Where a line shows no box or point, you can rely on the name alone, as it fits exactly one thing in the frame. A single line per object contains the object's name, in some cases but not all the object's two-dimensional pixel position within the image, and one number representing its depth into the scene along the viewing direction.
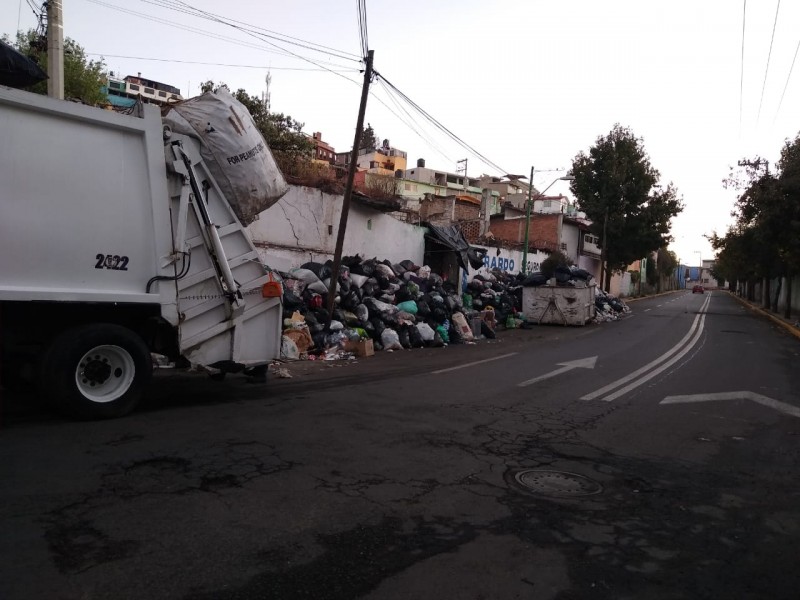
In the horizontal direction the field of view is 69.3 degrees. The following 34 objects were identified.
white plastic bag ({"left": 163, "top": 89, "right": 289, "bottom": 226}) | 6.53
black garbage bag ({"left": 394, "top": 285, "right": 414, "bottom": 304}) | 15.52
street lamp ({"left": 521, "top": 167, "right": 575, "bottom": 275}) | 29.58
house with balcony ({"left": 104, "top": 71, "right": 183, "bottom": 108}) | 60.85
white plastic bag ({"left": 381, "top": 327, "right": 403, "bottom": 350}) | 13.62
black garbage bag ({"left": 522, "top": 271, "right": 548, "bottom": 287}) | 22.33
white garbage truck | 5.25
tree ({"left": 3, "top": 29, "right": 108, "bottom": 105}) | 24.41
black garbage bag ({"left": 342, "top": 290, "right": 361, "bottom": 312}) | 13.98
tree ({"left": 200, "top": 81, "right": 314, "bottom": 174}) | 26.34
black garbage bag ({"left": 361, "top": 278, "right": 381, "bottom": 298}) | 14.82
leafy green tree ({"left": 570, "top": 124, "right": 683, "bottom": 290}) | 39.84
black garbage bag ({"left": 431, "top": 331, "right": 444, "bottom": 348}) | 14.74
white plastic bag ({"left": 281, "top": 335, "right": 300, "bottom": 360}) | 11.15
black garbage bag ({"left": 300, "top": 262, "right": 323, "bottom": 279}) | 14.64
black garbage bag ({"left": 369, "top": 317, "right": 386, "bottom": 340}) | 13.80
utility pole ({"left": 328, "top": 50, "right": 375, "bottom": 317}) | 13.05
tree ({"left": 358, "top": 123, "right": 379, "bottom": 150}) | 82.31
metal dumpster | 21.66
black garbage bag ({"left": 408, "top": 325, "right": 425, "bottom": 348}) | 14.33
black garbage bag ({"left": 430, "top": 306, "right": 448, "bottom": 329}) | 15.62
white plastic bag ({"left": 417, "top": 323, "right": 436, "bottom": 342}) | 14.54
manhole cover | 4.45
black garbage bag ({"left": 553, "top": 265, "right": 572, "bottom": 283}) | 21.87
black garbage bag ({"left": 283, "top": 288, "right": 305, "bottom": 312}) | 12.40
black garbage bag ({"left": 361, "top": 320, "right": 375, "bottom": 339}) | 13.73
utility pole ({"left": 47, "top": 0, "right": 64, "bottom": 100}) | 9.66
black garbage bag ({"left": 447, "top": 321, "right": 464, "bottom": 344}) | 15.66
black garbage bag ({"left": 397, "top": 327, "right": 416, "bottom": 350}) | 14.15
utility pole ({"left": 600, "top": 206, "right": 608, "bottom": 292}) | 39.95
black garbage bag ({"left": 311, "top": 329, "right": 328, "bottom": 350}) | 12.18
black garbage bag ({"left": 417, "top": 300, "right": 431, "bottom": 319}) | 15.30
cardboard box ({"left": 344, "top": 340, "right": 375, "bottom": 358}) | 12.46
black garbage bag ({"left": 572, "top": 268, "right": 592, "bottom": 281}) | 22.61
